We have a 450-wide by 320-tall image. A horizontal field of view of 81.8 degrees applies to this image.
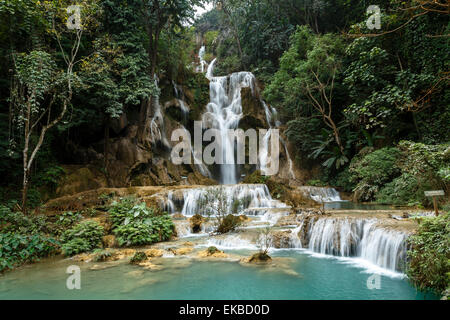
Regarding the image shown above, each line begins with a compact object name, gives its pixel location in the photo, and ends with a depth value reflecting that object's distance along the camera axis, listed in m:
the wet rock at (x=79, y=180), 11.57
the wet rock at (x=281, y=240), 6.95
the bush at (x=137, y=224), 7.15
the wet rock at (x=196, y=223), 8.70
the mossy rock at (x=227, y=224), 8.05
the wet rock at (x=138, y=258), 5.73
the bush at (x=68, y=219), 7.65
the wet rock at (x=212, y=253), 6.07
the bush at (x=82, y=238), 6.50
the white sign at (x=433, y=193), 4.80
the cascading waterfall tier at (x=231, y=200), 10.71
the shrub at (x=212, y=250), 6.16
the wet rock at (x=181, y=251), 6.38
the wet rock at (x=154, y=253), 6.22
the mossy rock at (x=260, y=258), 5.62
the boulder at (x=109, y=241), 7.08
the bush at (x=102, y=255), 5.96
